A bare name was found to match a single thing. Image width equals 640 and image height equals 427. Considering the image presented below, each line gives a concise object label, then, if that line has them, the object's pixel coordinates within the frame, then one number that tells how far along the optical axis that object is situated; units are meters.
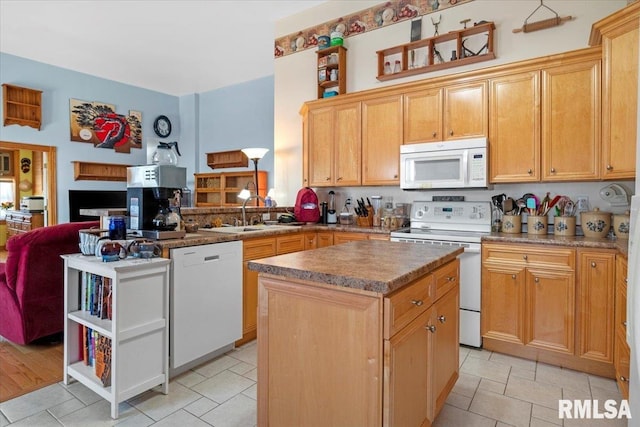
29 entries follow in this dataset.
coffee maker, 2.31
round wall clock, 7.43
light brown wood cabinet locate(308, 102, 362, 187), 3.74
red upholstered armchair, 2.55
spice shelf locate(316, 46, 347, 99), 4.01
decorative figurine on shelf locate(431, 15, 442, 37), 3.51
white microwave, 2.99
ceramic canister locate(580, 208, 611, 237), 2.58
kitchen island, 1.24
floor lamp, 4.32
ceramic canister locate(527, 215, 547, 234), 2.82
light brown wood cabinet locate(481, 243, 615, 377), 2.34
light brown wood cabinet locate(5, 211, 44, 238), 6.50
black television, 6.27
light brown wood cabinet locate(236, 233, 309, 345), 2.81
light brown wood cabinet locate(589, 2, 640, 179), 2.25
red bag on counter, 3.94
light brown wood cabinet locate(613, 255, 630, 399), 1.90
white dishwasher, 2.28
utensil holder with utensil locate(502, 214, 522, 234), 2.93
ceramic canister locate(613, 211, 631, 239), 2.41
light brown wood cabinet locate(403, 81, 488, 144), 3.05
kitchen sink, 3.12
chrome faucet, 3.54
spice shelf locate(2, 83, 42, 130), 5.52
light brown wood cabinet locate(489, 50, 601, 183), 2.62
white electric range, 2.76
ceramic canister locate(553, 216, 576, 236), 2.72
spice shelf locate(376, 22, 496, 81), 3.20
